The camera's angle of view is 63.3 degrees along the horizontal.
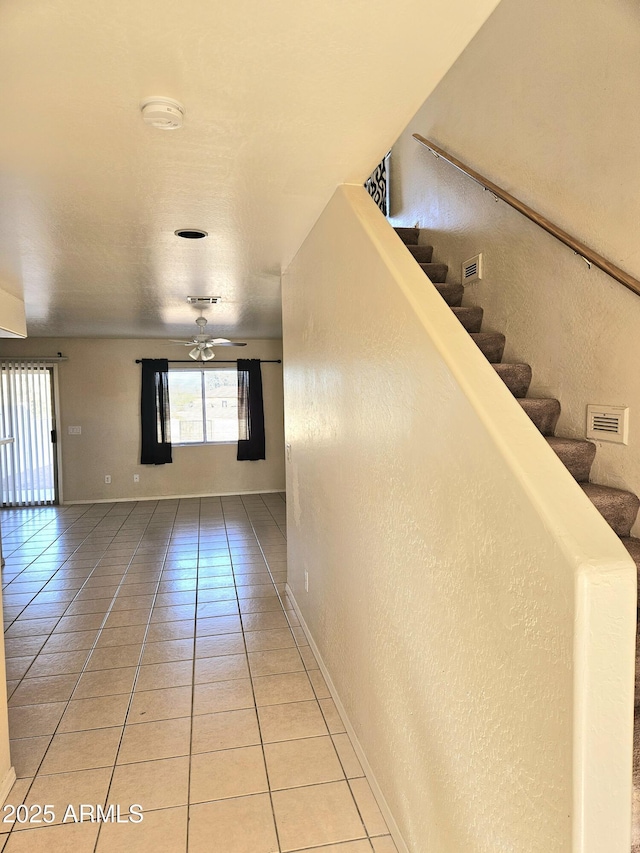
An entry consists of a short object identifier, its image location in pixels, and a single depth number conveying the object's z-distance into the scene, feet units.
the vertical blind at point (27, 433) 23.50
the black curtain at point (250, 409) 26.07
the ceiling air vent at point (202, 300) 15.12
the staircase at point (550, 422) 6.33
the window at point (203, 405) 25.90
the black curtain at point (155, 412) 25.11
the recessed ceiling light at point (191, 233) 9.04
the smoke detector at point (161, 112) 4.99
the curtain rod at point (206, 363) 25.56
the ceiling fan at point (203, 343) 17.61
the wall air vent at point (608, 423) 6.79
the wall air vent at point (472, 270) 10.02
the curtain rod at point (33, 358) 23.49
